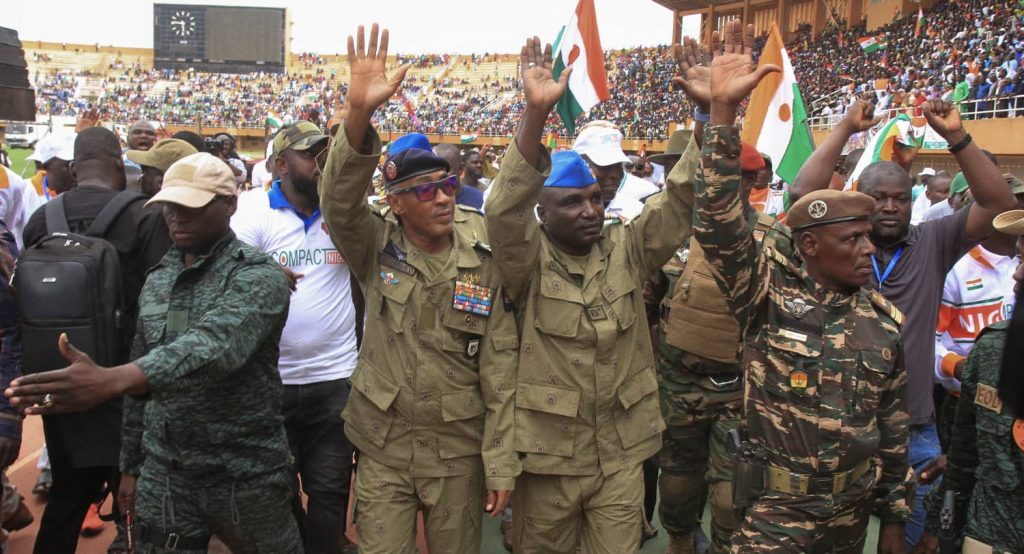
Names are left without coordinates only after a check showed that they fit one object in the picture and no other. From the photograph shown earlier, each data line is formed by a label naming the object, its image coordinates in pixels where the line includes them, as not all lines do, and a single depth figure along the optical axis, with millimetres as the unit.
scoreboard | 60125
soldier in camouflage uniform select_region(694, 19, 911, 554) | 2652
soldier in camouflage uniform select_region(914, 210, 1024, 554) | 2570
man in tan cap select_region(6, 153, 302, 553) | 2773
